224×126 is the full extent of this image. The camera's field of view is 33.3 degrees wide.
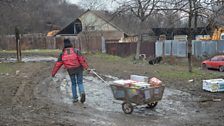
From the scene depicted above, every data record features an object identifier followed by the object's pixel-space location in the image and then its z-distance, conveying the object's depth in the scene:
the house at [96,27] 59.38
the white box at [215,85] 13.02
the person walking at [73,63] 11.18
